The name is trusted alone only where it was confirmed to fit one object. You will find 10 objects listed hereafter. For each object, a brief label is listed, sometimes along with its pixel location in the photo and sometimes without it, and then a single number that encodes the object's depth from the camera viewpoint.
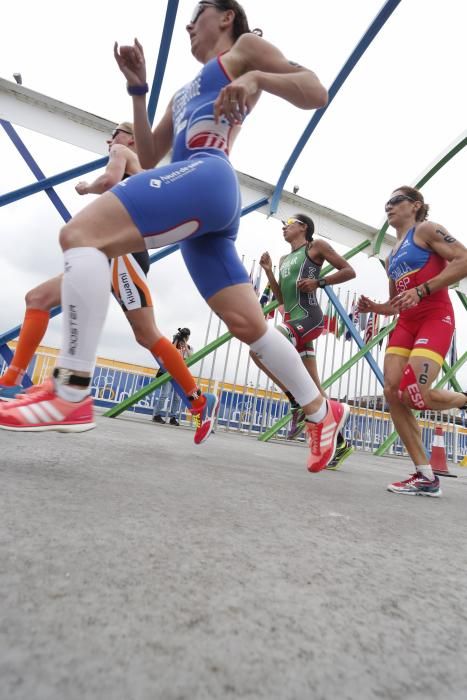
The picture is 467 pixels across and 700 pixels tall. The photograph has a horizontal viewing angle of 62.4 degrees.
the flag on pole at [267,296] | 5.44
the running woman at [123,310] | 2.13
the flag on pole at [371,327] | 6.64
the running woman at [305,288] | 3.33
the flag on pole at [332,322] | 6.69
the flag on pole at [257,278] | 6.29
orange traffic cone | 4.30
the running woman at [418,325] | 2.05
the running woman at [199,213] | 1.13
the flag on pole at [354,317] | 7.06
